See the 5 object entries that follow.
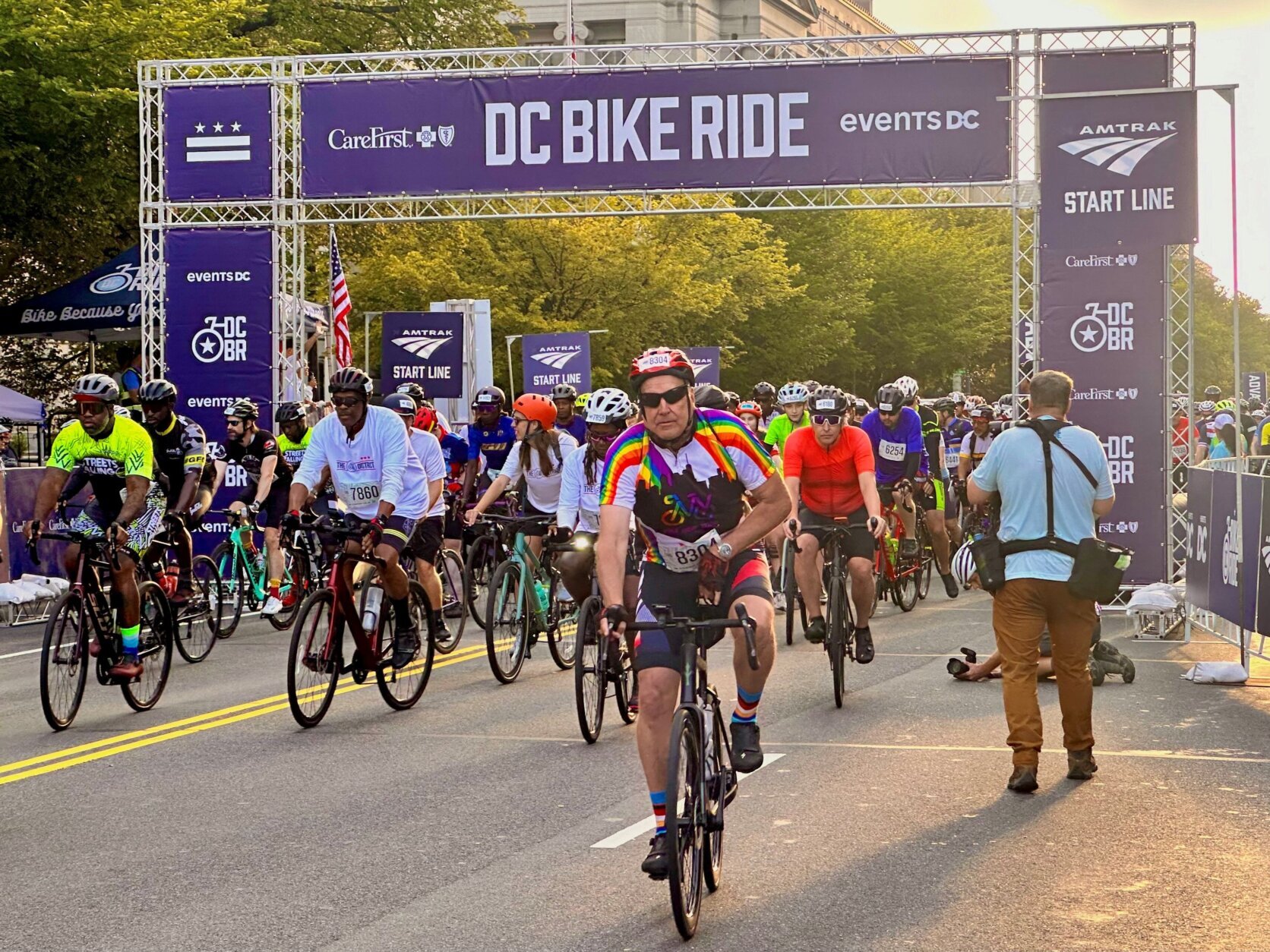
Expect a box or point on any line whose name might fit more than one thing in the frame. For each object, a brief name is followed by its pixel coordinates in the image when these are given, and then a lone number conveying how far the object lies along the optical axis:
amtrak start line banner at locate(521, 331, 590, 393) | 31.41
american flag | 22.27
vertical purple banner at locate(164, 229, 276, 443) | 21.03
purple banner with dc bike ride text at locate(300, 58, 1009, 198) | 19.83
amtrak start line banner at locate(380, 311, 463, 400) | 28.05
